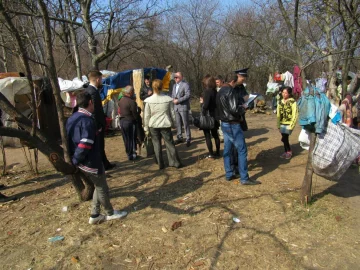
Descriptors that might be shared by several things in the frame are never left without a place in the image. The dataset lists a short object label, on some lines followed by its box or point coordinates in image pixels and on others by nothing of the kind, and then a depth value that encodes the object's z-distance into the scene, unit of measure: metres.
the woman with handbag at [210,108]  6.10
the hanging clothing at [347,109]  5.26
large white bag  3.69
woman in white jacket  5.55
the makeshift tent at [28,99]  8.17
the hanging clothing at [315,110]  3.64
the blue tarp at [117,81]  10.02
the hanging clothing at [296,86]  9.95
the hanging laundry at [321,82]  4.80
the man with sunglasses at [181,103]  7.32
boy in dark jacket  3.38
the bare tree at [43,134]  3.41
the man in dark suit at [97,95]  5.02
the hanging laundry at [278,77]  12.45
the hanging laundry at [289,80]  12.02
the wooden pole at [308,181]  3.89
